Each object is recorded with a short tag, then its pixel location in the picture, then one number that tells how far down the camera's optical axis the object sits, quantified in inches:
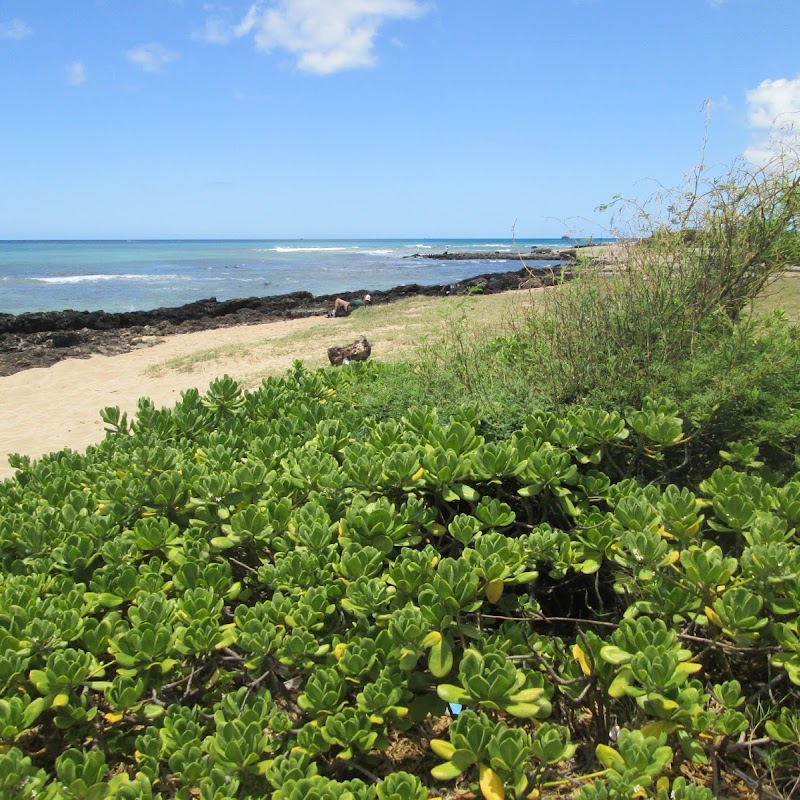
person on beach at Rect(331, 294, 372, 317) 869.8
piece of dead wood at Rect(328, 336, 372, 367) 444.8
